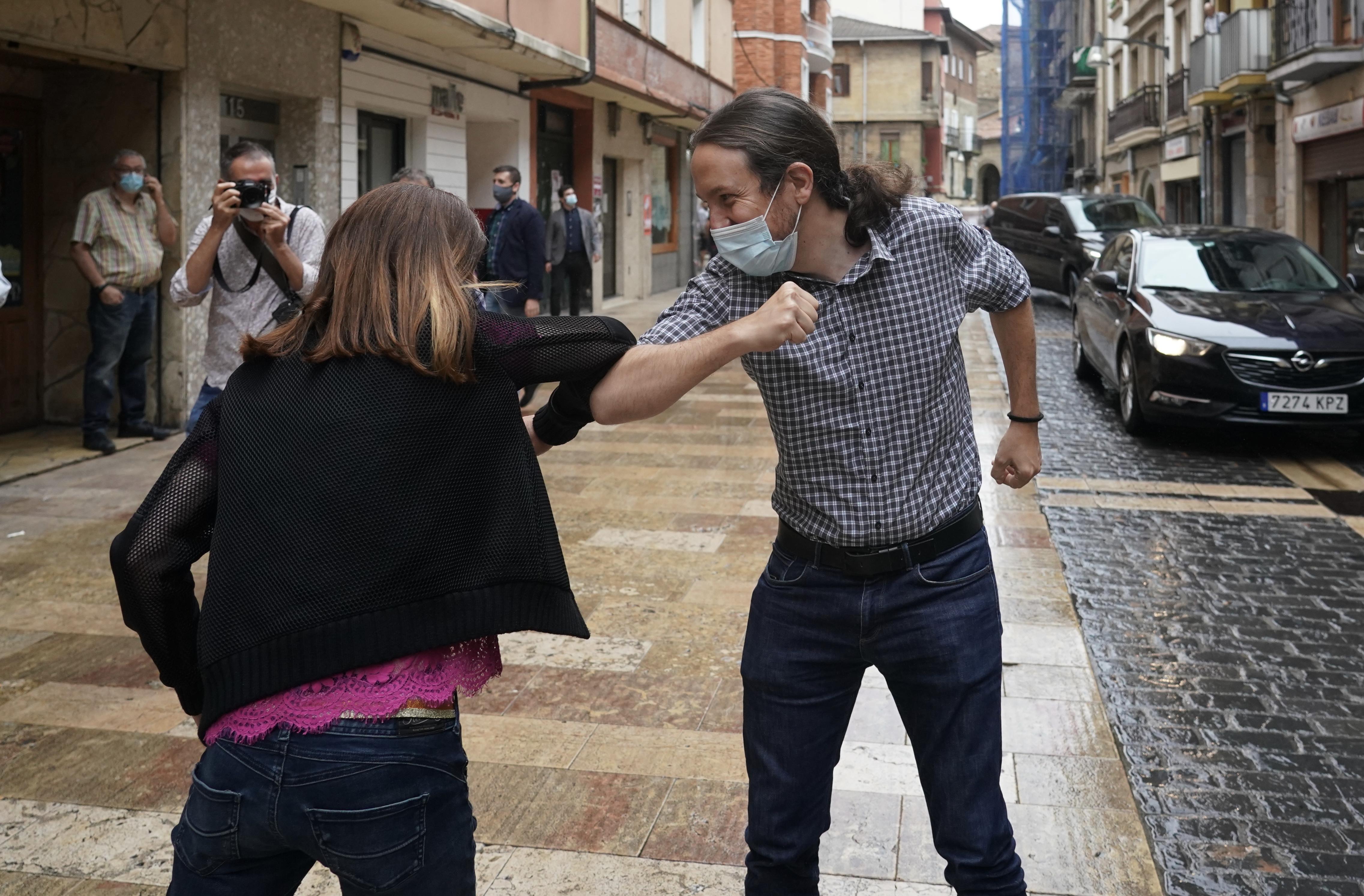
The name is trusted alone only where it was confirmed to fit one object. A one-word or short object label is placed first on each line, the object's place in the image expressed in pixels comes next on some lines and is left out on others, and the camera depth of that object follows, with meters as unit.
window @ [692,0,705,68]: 26.84
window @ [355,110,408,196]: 13.72
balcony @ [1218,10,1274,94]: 24.64
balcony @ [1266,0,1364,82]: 20.84
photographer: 5.54
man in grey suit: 16.45
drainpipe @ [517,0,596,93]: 17.34
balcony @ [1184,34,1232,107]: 26.84
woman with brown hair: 1.99
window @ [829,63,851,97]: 69.19
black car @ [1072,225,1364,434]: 9.44
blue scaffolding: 49.88
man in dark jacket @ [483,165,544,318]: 11.45
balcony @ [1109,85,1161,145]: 35.50
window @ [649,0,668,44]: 22.89
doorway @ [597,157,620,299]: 23.55
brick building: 33.75
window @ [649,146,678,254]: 26.50
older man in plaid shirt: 9.30
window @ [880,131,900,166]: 68.69
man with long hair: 2.57
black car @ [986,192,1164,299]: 21.02
